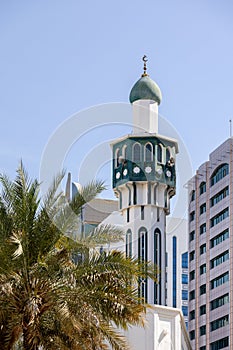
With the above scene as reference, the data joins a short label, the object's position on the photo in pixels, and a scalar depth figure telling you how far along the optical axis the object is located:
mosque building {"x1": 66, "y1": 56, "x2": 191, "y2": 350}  53.69
